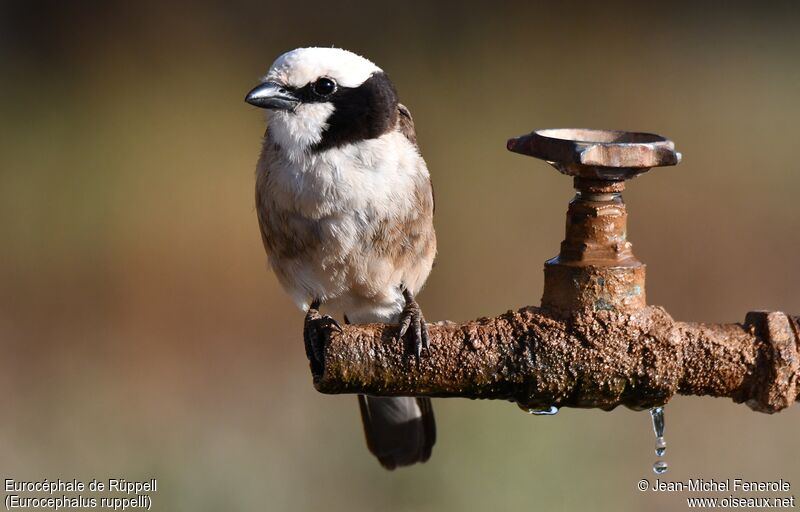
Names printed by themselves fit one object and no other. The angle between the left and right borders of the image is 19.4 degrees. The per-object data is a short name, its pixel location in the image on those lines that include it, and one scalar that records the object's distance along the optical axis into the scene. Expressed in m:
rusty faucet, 5.51
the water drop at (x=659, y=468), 6.24
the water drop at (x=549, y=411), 5.68
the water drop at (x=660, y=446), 6.01
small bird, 6.62
